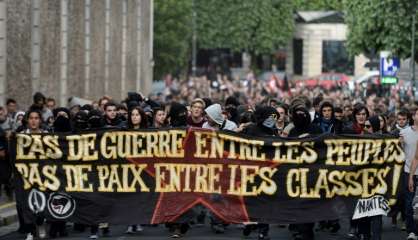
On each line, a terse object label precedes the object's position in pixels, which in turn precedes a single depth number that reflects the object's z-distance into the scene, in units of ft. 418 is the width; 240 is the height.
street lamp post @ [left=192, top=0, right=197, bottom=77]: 276.27
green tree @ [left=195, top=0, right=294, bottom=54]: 289.12
